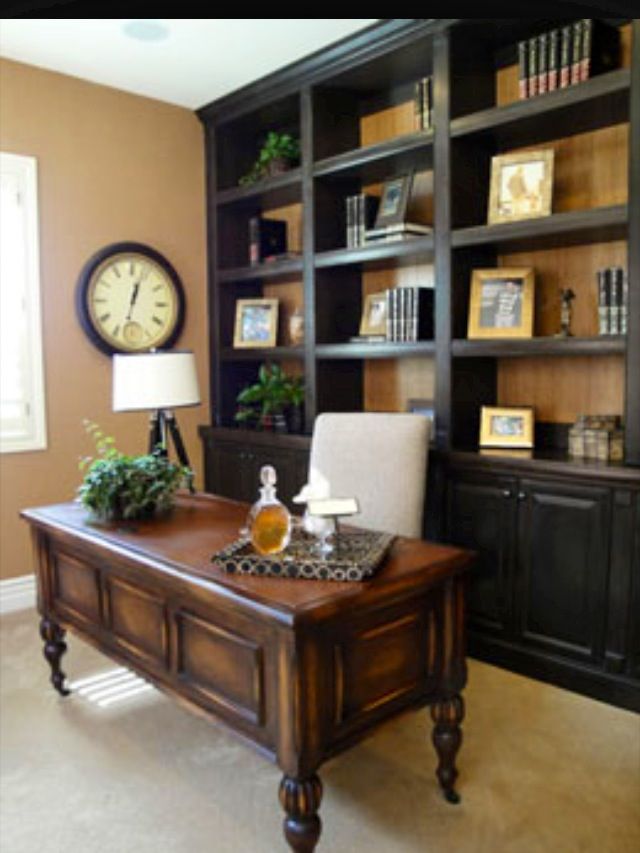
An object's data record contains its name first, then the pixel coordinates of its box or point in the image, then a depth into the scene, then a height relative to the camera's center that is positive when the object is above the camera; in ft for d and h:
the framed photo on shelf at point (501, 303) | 9.82 +0.98
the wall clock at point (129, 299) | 12.74 +1.41
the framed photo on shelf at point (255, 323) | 13.74 +0.99
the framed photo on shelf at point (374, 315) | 11.91 +0.99
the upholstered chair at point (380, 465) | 8.15 -1.14
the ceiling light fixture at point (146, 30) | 10.43 +5.25
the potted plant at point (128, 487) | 7.67 -1.29
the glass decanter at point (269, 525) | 5.97 -1.32
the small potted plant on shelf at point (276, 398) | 12.78 -0.48
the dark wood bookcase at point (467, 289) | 8.42 +1.21
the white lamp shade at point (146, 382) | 8.93 -0.11
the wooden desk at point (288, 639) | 5.08 -2.23
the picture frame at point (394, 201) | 11.05 +2.76
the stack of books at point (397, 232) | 10.80 +2.20
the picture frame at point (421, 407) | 11.46 -0.60
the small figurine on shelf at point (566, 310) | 9.52 +0.83
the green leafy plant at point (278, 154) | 12.79 +4.04
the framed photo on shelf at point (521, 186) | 9.37 +2.56
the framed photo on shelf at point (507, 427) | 9.89 -0.80
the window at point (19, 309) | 11.80 +1.12
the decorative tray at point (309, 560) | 5.54 -1.56
